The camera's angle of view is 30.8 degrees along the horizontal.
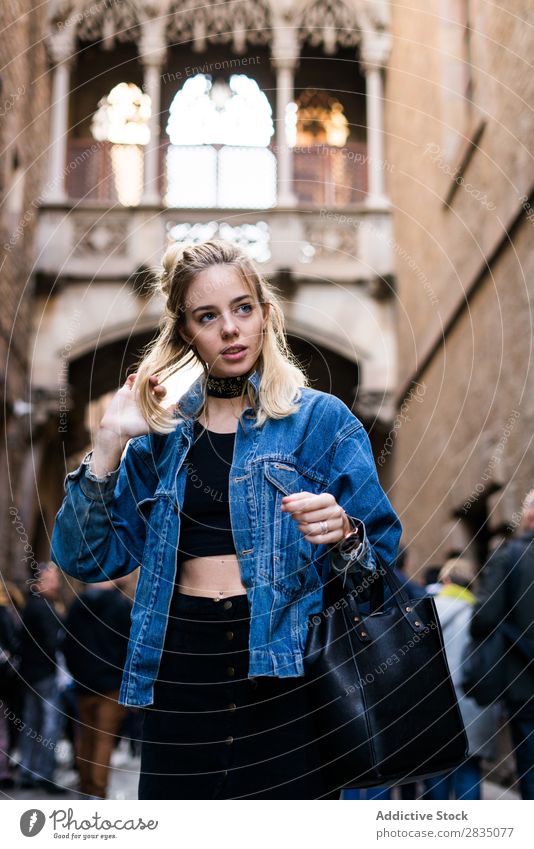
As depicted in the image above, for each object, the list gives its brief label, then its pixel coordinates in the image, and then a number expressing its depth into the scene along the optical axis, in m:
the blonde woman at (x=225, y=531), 1.73
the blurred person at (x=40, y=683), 6.93
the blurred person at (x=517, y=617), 4.18
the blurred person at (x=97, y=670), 5.85
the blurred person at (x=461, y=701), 4.86
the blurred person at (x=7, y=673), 6.95
